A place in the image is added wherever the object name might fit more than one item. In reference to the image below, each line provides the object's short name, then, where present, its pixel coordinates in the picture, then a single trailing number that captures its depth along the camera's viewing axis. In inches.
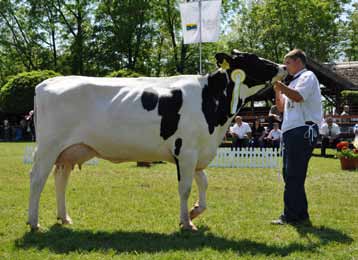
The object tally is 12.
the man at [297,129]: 263.4
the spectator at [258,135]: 826.8
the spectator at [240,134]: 754.8
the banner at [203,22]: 778.8
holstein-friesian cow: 254.8
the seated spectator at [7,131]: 1501.6
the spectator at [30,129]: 1430.6
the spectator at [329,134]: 790.5
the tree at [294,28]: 1827.0
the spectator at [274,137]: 805.2
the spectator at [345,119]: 973.8
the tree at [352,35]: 1934.1
